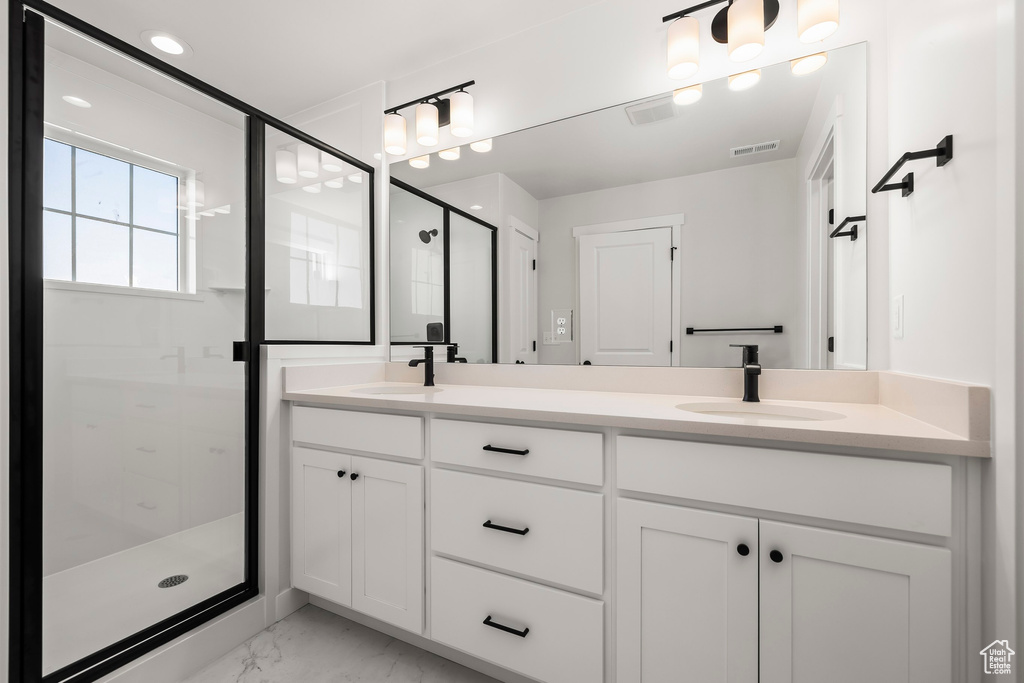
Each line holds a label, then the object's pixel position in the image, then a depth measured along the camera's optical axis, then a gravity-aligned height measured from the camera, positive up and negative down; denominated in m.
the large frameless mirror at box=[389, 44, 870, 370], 1.40 +0.42
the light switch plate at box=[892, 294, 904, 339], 1.16 +0.06
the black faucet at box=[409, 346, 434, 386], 1.98 -0.13
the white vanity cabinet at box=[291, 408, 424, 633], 1.38 -0.66
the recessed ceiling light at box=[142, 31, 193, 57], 1.91 +1.36
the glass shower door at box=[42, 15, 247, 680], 1.19 -0.04
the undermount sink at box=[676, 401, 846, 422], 1.21 -0.22
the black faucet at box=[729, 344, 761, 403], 1.38 -0.13
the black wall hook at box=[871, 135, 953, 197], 0.89 +0.40
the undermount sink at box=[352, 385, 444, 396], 1.80 -0.22
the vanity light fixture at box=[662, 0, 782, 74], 1.41 +1.06
